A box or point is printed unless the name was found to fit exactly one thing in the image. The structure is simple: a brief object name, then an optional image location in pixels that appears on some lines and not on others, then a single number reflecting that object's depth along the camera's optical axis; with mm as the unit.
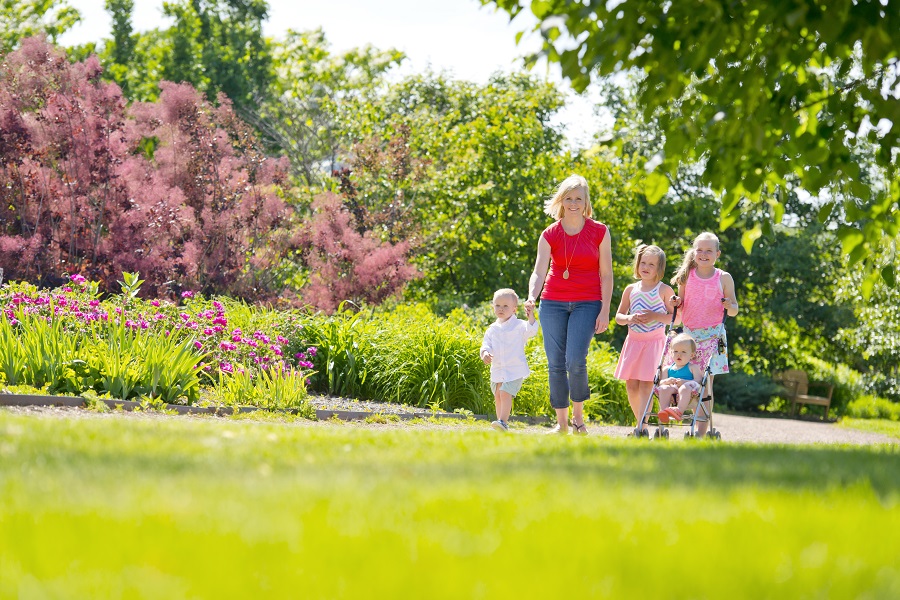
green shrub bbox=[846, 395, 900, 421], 25203
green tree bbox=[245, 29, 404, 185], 32219
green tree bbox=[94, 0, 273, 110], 39188
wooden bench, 24094
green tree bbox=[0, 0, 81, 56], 36062
